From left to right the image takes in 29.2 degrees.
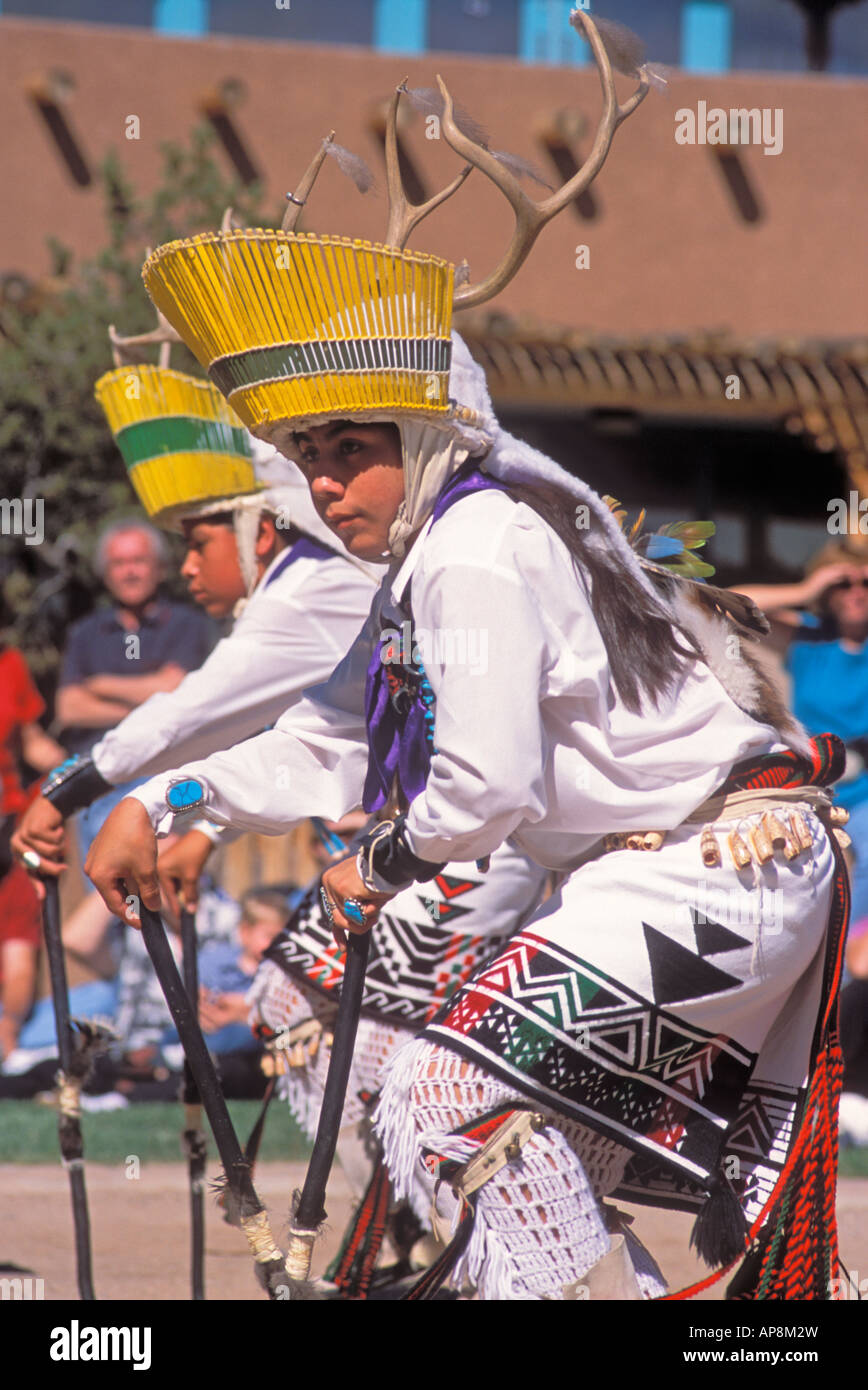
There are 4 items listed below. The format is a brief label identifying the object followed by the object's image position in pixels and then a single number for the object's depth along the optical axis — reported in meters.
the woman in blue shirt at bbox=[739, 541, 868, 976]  6.02
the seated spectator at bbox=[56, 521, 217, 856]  6.21
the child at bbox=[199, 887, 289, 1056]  5.95
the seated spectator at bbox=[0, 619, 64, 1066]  6.26
